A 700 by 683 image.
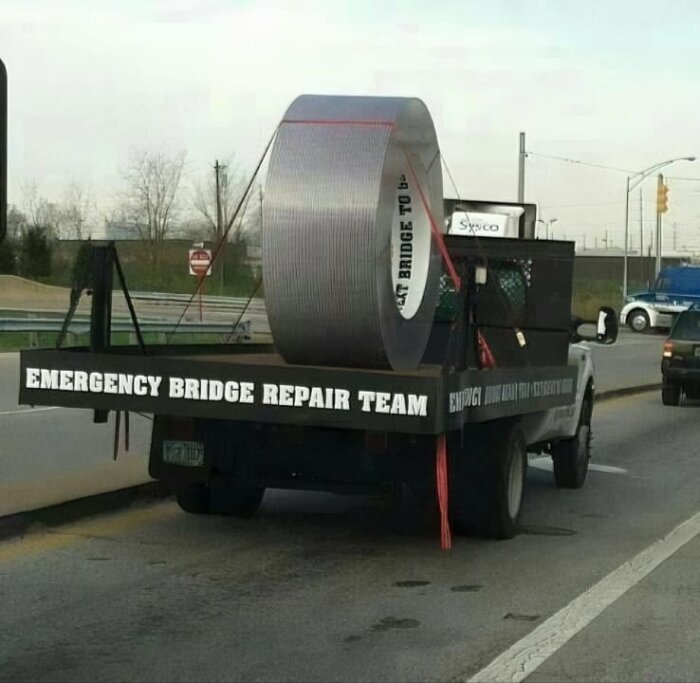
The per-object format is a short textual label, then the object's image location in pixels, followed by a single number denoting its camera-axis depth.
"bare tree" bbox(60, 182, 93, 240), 44.50
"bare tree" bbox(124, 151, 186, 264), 30.80
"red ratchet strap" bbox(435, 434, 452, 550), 7.14
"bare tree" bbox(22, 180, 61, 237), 45.06
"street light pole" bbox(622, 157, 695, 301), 57.85
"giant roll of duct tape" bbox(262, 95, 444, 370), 6.99
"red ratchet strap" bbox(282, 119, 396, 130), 7.25
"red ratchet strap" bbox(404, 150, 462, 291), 7.59
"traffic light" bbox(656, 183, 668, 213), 39.81
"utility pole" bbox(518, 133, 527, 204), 45.00
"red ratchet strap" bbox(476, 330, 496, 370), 8.02
